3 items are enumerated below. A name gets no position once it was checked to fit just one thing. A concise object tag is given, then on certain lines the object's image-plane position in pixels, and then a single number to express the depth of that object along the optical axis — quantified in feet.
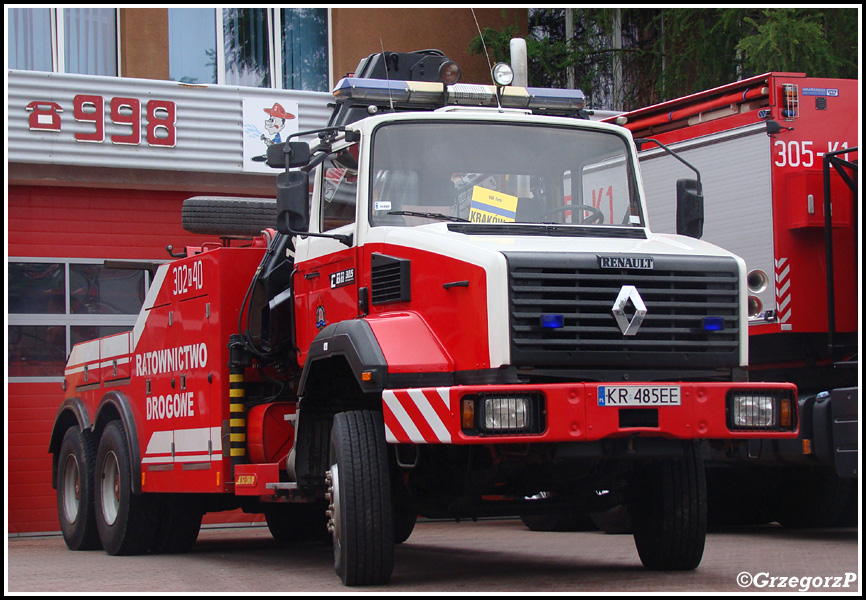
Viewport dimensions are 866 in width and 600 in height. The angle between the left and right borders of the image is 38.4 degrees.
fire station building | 48.16
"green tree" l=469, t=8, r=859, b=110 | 48.75
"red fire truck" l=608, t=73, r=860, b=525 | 33.47
